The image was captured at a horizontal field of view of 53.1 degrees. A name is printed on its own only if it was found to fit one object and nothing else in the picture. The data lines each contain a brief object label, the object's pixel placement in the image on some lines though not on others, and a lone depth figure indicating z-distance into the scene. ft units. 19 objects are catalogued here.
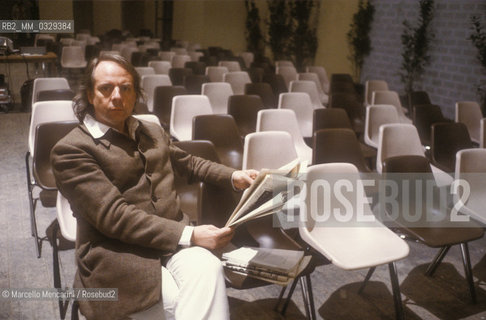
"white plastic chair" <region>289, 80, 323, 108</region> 21.83
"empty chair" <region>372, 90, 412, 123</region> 20.25
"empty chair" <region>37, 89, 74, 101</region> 15.76
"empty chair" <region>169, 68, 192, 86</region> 24.61
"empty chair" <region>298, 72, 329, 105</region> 25.32
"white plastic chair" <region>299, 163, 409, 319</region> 8.27
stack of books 6.28
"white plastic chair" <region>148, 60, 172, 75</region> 26.03
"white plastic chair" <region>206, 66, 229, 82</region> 25.03
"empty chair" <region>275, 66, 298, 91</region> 27.86
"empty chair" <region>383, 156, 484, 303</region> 9.35
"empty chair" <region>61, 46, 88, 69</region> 33.83
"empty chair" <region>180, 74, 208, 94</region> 22.06
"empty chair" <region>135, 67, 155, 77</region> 22.24
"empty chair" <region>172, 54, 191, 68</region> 30.48
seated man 5.88
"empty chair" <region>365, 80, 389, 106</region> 24.09
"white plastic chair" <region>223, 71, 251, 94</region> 23.47
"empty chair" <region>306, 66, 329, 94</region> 28.87
